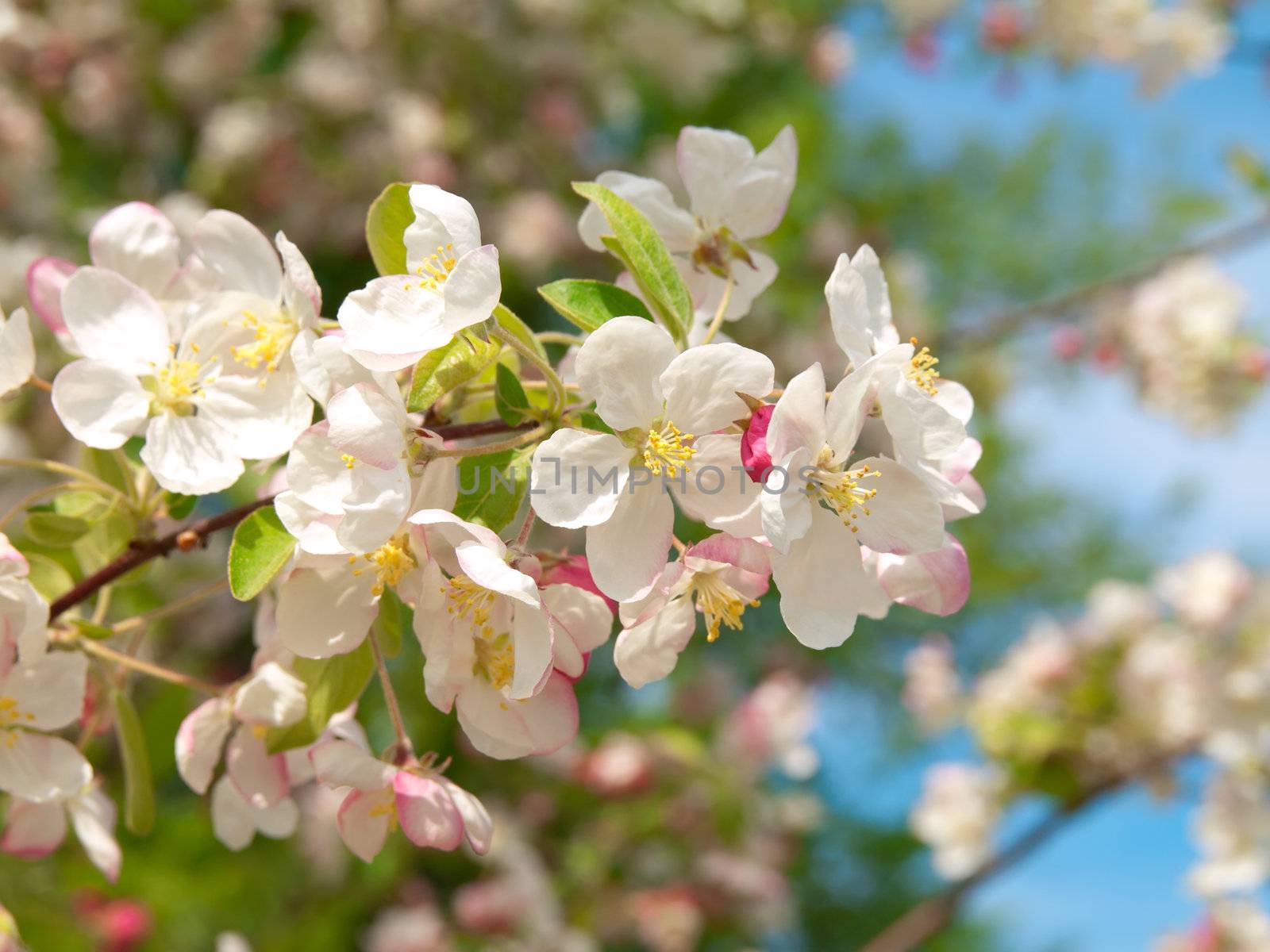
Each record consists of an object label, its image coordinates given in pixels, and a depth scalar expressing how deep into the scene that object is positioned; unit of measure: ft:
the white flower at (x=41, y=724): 1.58
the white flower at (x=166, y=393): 1.55
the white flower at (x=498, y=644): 1.47
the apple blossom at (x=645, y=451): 1.45
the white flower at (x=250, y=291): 1.57
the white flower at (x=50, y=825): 1.67
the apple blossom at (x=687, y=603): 1.48
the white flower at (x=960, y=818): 5.44
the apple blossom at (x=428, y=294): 1.44
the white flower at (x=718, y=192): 1.65
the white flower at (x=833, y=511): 1.44
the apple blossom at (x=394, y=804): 1.54
